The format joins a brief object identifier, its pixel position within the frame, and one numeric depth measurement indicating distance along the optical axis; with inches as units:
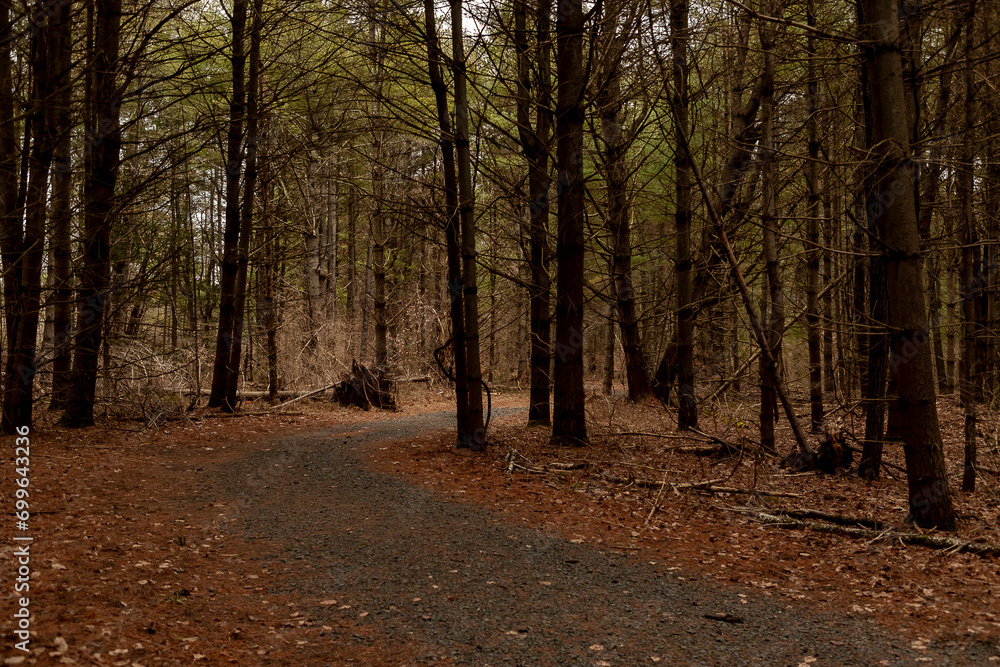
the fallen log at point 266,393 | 662.8
